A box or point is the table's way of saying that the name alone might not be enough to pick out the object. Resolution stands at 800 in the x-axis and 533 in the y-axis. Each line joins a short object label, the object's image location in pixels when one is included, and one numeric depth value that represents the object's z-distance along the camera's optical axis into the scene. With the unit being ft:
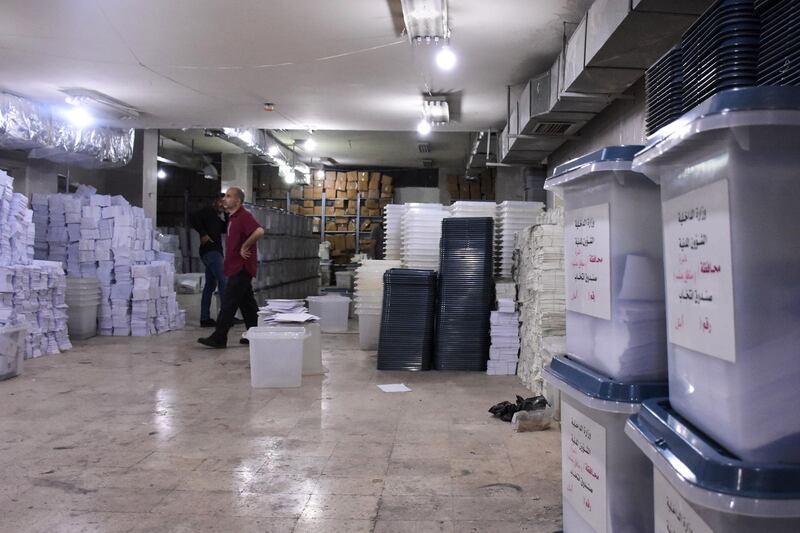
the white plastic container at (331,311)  26.13
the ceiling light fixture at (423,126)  25.44
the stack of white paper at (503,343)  17.46
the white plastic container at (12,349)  15.66
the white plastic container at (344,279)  37.37
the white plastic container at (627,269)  5.13
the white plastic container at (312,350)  16.67
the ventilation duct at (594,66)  10.48
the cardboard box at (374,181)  48.87
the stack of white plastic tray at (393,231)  22.88
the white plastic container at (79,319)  22.63
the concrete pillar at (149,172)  31.24
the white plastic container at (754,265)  3.31
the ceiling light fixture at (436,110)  22.31
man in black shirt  25.25
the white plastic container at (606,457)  5.09
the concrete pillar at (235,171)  42.93
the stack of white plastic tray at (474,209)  20.02
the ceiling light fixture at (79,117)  24.36
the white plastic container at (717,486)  3.18
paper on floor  15.47
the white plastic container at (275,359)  15.26
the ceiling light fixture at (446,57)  16.64
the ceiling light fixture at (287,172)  41.59
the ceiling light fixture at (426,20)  13.32
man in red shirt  19.86
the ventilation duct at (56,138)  21.62
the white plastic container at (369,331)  21.52
